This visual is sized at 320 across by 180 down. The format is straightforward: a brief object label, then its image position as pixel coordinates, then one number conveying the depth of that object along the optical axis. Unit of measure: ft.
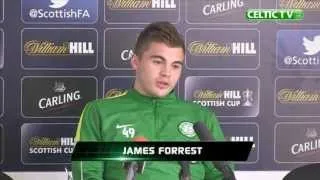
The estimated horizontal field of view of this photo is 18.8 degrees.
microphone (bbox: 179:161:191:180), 8.52
